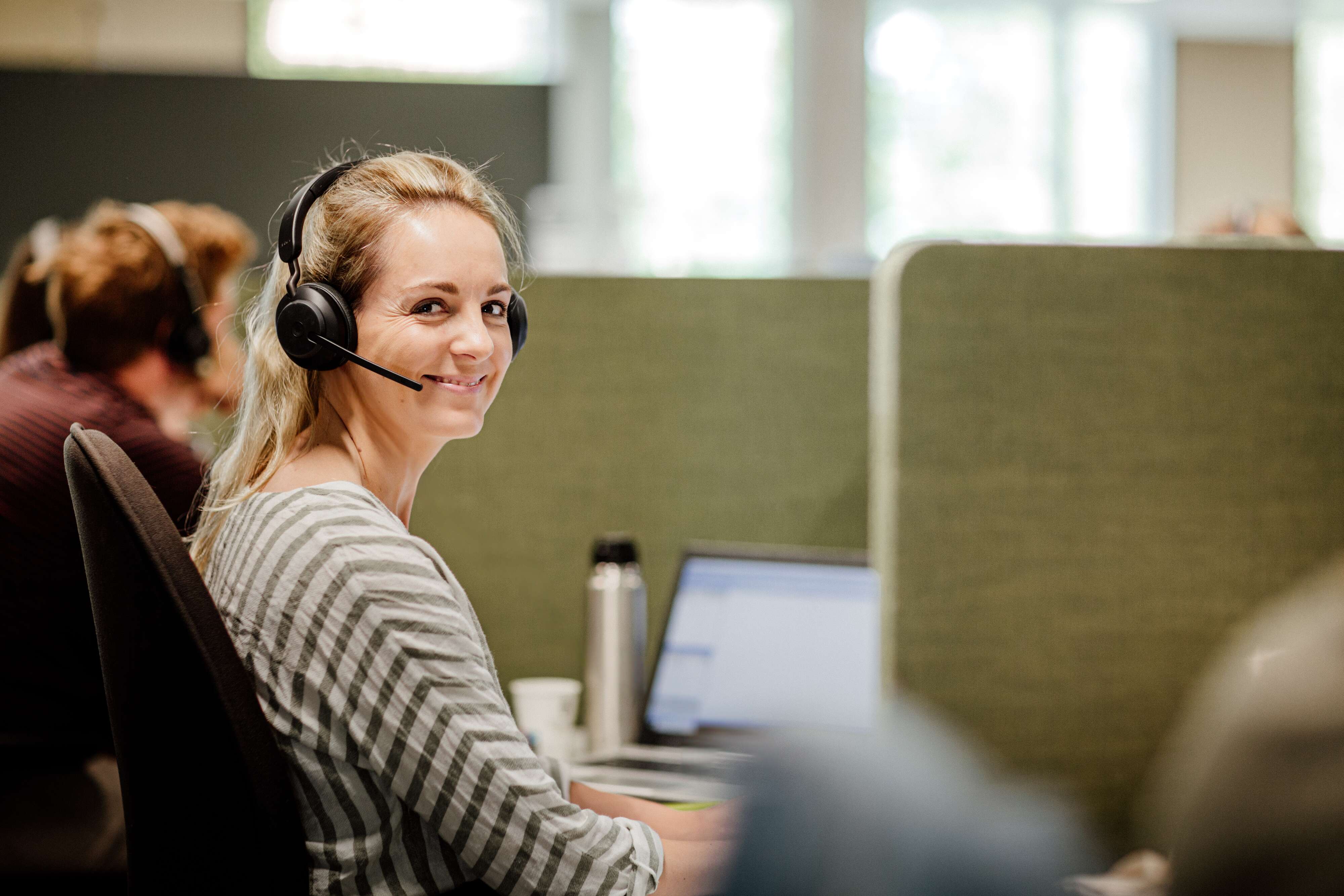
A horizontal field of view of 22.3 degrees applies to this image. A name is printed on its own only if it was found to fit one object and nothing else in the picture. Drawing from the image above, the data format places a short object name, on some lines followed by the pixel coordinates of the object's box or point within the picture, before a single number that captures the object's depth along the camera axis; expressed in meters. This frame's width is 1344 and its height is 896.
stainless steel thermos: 4.09
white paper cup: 4.08
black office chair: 3.41
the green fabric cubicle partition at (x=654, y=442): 4.26
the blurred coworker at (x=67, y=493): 4.10
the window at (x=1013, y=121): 8.76
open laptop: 3.99
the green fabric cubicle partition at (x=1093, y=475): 3.79
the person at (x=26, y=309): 4.61
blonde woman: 3.45
